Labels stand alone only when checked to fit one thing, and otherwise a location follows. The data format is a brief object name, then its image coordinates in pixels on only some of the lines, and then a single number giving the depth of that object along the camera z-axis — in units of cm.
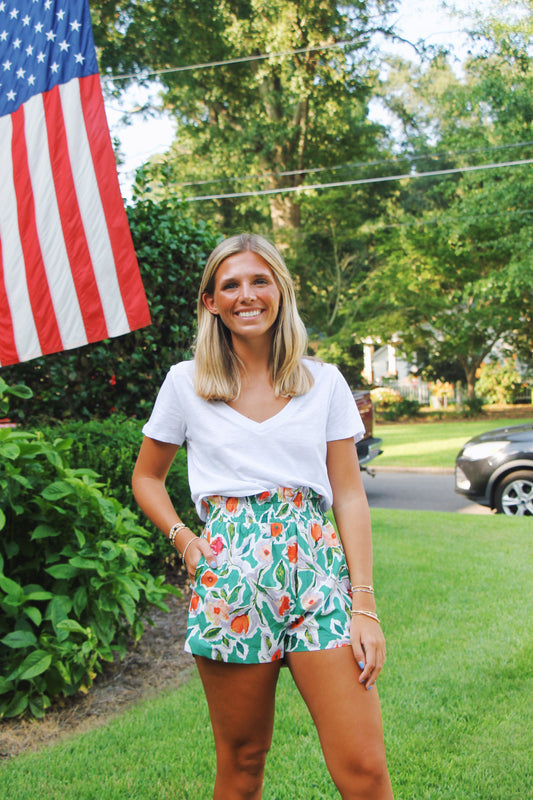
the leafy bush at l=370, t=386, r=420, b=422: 3008
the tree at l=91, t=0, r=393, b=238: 1528
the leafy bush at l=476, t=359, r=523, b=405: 3108
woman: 185
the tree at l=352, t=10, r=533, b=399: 2189
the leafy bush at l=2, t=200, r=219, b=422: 579
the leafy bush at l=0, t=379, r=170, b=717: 326
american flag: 452
